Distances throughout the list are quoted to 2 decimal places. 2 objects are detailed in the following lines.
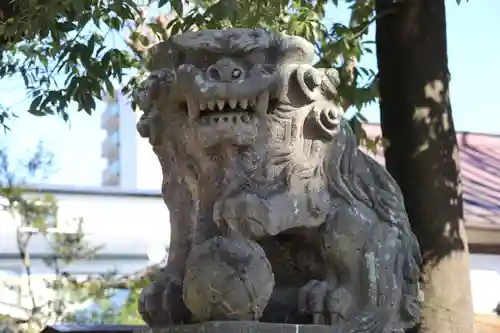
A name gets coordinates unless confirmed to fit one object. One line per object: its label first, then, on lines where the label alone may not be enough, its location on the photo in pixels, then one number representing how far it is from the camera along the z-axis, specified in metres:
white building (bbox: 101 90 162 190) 23.40
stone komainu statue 4.34
